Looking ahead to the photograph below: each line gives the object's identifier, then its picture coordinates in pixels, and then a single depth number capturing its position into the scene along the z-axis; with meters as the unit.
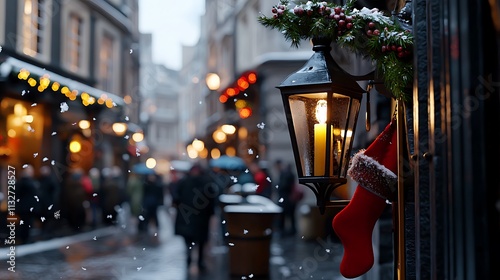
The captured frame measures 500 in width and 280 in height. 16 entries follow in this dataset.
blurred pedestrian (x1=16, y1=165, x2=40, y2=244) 16.83
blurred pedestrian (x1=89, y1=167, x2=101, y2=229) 23.44
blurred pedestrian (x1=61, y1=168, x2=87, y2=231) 21.55
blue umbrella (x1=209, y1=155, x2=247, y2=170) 23.36
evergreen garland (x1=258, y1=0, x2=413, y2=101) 3.90
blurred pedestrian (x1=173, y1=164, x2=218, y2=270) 13.00
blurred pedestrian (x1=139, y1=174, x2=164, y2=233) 21.88
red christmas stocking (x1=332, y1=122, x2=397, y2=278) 4.25
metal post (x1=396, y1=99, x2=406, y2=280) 4.29
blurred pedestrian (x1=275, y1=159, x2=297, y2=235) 19.41
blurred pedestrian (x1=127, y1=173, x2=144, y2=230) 23.33
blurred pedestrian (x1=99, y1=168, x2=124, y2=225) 22.98
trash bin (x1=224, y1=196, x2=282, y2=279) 11.09
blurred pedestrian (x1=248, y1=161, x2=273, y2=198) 19.10
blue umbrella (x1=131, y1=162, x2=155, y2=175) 27.64
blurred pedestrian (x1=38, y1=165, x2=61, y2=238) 18.89
